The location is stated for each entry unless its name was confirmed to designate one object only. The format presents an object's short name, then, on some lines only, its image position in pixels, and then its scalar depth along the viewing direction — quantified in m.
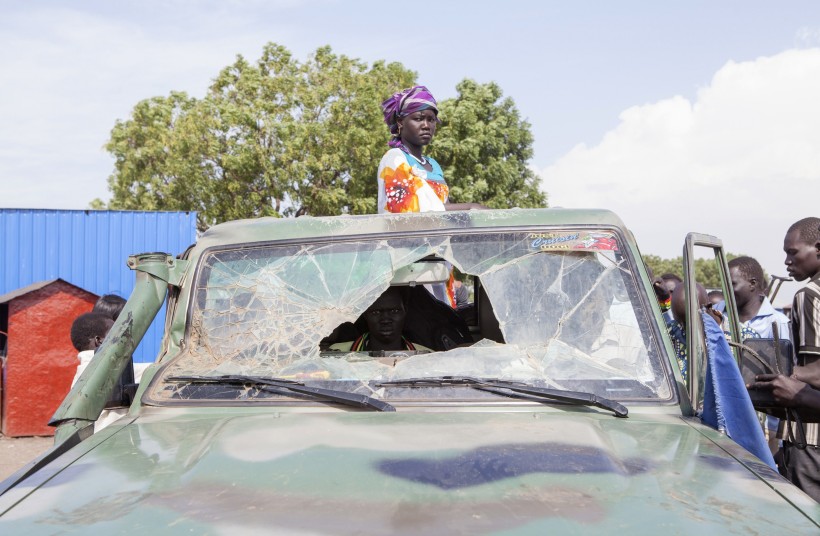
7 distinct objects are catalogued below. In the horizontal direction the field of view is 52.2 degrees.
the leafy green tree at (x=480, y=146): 19.27
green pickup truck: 1.80
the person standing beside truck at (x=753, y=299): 5.27
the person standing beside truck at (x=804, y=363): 3.08
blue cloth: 2.54
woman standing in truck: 4.38
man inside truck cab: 3.94
